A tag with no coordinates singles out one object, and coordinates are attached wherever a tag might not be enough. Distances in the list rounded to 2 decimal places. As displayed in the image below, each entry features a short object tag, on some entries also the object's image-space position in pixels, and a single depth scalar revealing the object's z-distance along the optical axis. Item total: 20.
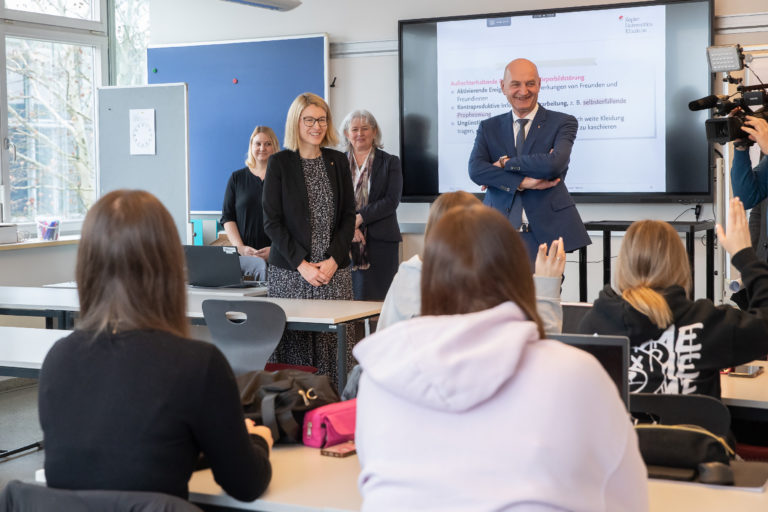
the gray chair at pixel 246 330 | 3.60
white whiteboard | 6.54
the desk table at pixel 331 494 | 1.69
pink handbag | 2.11
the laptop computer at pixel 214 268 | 4.58
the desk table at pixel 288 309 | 3.66
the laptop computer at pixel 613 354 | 1.77
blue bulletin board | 6.88
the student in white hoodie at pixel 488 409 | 1.24
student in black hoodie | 2.36
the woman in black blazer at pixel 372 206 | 5.66
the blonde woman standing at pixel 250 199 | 5.75
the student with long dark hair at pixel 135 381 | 1.60
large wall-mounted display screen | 5.81
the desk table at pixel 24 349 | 3.12
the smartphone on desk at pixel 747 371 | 2.84
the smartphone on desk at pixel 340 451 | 2.04
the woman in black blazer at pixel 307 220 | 4.32
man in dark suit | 4.18
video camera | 3.76
